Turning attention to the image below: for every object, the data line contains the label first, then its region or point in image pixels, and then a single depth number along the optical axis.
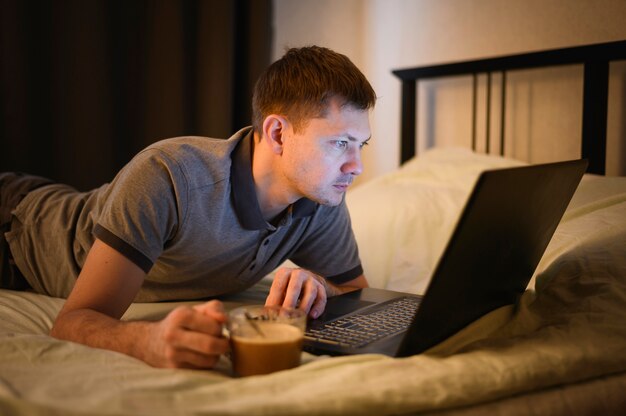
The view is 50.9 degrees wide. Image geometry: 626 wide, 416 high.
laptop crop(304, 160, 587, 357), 0.84
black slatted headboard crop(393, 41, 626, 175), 1.83
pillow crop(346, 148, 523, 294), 1.65
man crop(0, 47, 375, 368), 1.03
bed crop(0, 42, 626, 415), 0.74
